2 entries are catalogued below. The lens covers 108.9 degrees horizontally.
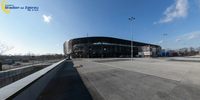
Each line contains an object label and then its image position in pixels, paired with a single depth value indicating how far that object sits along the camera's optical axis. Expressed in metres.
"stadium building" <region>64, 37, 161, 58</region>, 50.80
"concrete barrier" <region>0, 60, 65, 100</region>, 1.76
